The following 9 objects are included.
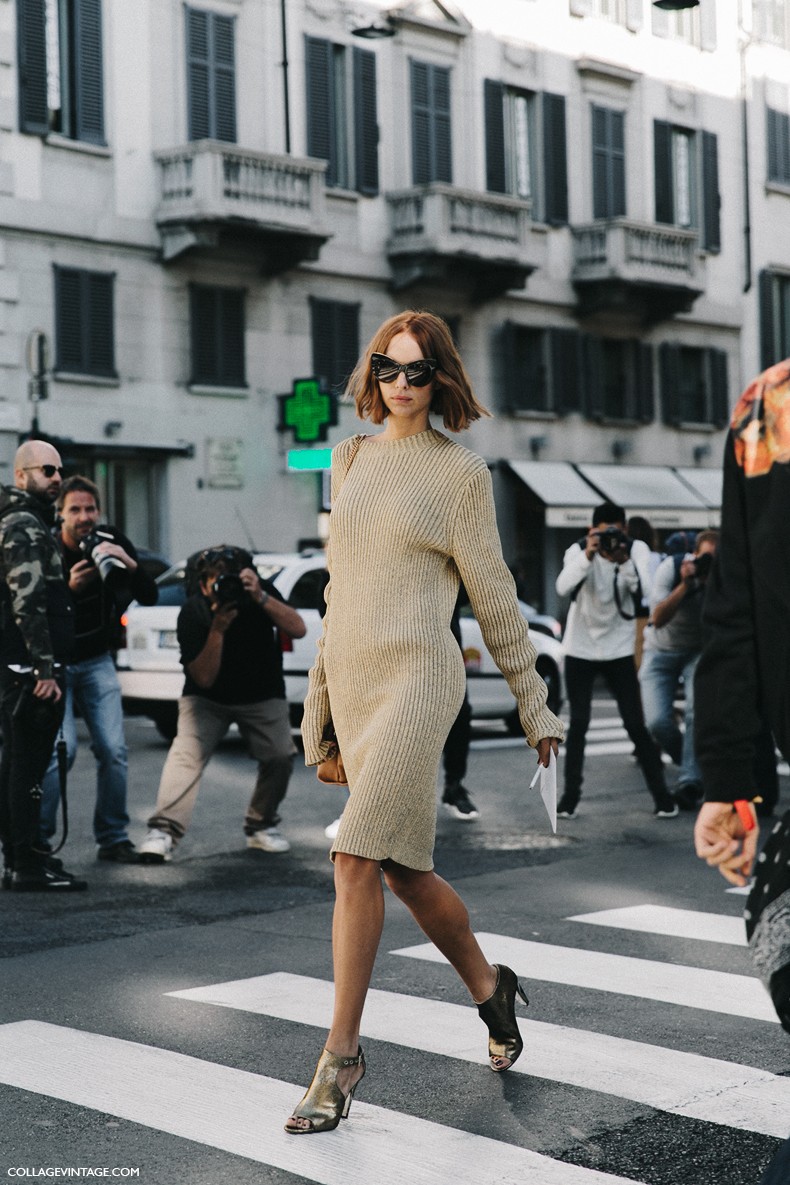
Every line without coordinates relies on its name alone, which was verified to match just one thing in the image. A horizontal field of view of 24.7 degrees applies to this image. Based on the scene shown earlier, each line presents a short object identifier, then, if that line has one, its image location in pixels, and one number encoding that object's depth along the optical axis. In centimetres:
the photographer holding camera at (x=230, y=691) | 875
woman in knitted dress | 432
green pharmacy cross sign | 2622
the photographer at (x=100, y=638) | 874
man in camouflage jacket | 769
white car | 1462
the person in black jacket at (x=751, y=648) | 282
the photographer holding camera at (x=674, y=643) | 1102
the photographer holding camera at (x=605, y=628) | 1059
